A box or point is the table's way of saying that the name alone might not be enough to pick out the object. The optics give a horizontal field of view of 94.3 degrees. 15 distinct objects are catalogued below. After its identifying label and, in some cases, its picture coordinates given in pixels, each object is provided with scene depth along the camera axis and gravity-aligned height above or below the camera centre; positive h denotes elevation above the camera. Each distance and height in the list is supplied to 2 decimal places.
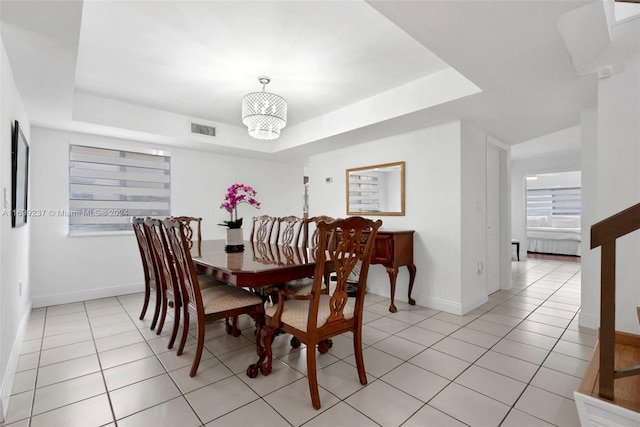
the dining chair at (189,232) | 3.30 -0.24
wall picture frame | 2.21 +0.29
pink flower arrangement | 2.77 +0.15
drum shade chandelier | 2.91 +1.03
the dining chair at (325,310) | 1.69 -0.62
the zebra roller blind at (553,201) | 8.73 +0.43
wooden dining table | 1.89 -0.36
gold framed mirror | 3.90 +0.35
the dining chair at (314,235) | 3.11 -0.22
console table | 3.38 -0.45
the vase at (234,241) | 2.80 -0.26
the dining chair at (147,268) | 2.82 -0.56
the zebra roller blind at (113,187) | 3.87 +0.36
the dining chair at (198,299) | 1.97 -0.62
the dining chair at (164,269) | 2.32 -0.47
